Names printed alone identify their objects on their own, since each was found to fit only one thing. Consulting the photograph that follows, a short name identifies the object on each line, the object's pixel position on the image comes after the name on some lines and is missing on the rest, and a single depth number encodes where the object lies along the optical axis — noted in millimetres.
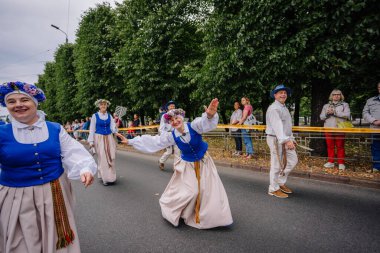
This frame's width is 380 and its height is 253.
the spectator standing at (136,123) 16984
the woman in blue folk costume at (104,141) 6688
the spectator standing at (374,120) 6009
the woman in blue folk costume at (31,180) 2166
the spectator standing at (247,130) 8755
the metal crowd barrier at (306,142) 6246
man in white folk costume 4789
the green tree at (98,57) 19500
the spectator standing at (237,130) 9334
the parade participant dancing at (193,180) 3561
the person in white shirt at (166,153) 8193
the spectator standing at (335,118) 6508
